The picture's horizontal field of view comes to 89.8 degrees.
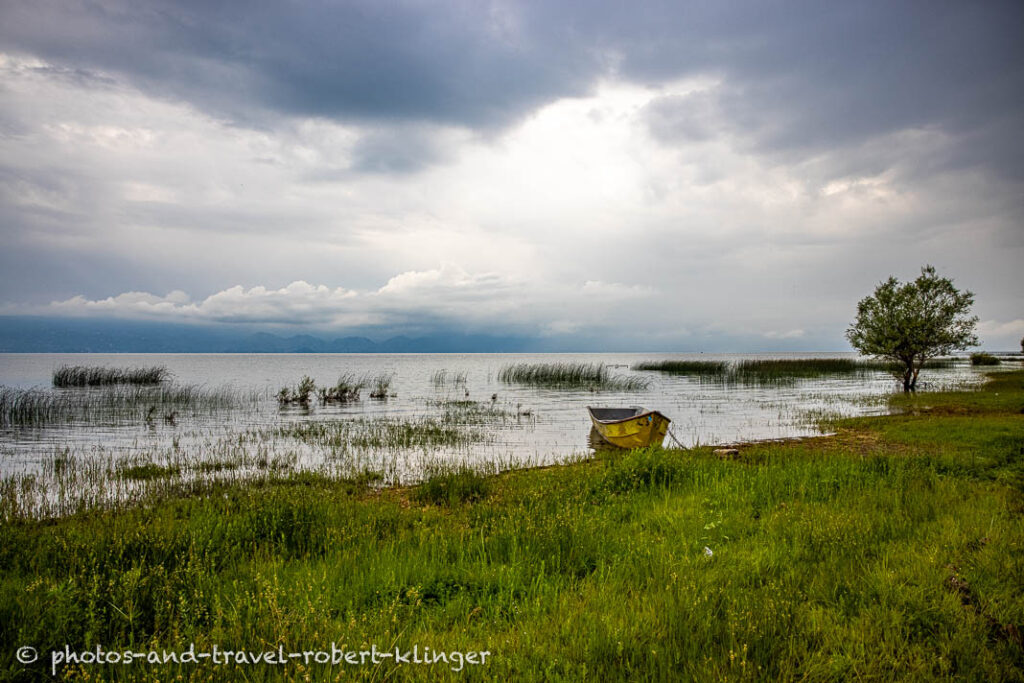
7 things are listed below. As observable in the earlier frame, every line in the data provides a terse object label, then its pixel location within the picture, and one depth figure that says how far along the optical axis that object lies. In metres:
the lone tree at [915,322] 34.88
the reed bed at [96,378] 47.47
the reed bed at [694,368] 62.30
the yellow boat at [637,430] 17.95
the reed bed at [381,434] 20.20
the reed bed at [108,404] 26.36
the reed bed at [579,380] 47.62
